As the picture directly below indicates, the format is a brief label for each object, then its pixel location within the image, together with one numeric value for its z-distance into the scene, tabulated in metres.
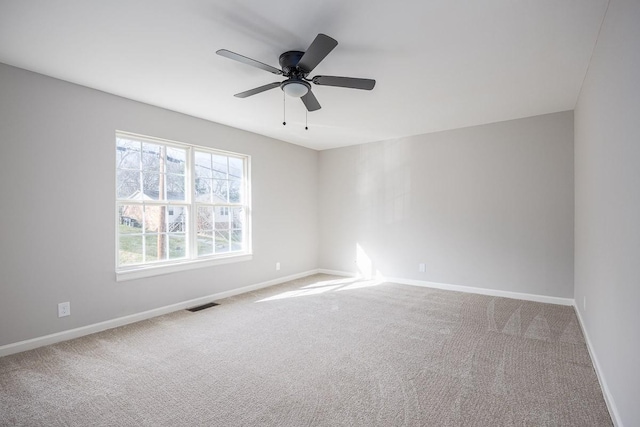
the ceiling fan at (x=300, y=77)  2.31
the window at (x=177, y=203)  3.70
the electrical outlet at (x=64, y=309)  3.09
